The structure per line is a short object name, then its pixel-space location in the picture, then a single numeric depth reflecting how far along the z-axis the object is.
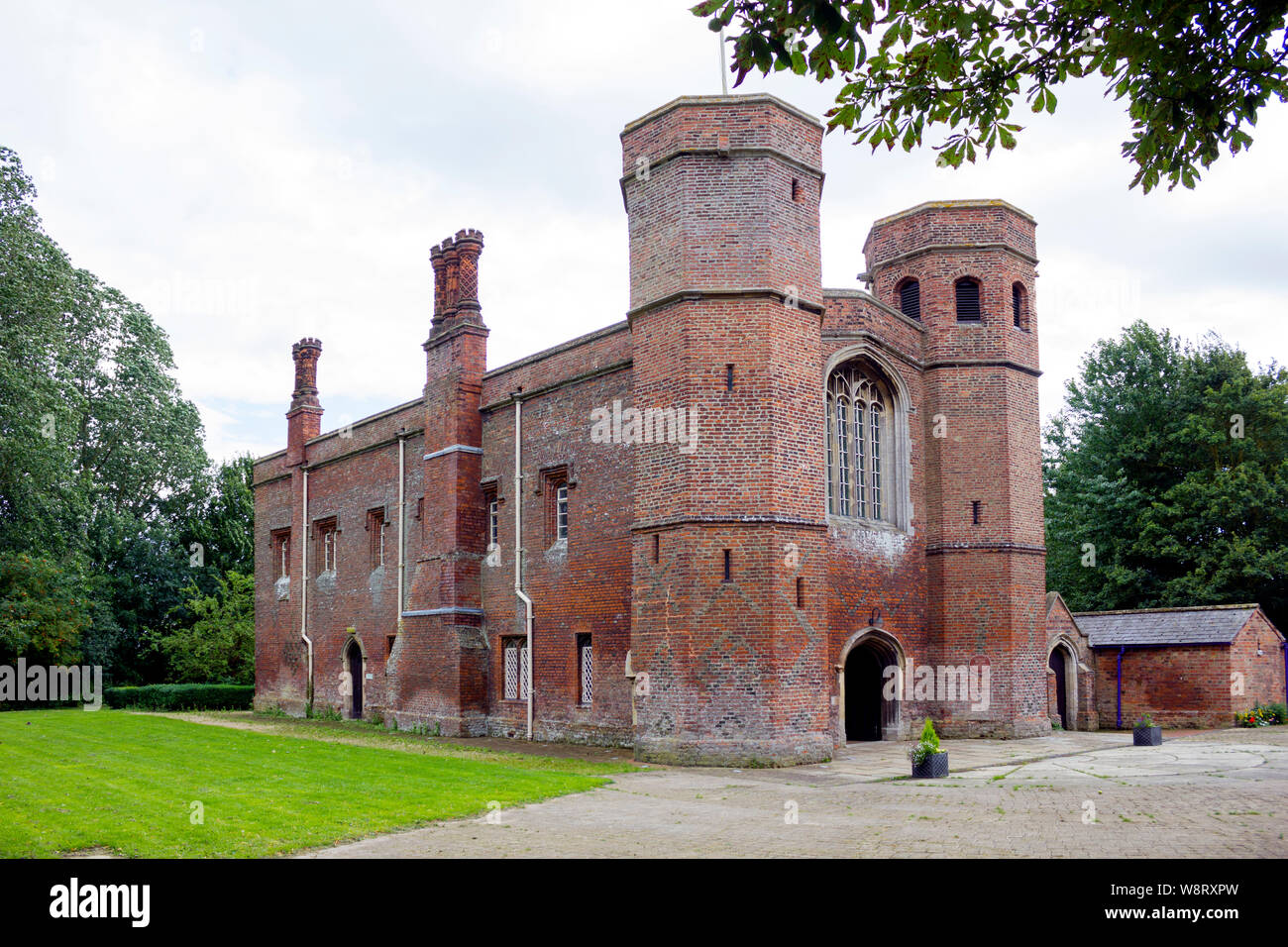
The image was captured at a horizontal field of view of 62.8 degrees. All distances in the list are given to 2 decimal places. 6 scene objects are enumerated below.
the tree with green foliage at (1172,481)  32.09
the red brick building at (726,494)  16.95
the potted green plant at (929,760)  14.53
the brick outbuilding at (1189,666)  24.45
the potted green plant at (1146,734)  19.25
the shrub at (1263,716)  24.47
